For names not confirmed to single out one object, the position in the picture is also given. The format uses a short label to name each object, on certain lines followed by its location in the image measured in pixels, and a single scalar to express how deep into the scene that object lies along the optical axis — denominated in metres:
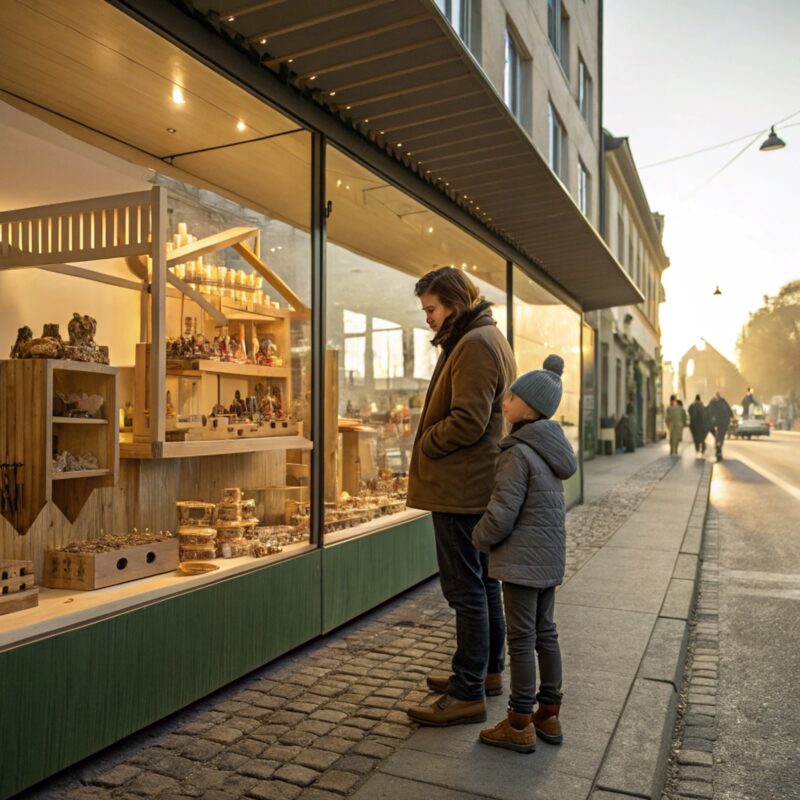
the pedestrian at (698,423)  23.67
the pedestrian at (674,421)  23.72
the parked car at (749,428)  42.50
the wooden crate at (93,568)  3.57
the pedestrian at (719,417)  23.12
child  3.28
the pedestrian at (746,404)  55.28
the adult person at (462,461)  3.56
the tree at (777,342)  68.44
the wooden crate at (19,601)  3.13
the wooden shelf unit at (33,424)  3.32
